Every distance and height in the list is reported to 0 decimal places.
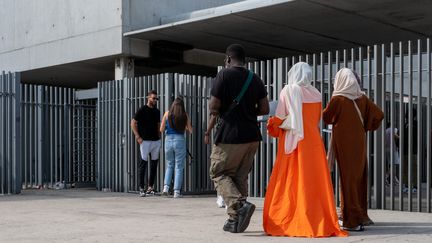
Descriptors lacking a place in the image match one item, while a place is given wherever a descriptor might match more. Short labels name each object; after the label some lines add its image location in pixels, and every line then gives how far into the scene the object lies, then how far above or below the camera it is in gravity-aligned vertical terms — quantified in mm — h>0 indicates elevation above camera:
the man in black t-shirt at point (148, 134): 12055 -331
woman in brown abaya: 6863 -252
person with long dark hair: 11422 -426
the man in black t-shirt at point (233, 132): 6668 -161
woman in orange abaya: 6434 -573
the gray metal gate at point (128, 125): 12453 -183
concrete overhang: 11828 +1924
